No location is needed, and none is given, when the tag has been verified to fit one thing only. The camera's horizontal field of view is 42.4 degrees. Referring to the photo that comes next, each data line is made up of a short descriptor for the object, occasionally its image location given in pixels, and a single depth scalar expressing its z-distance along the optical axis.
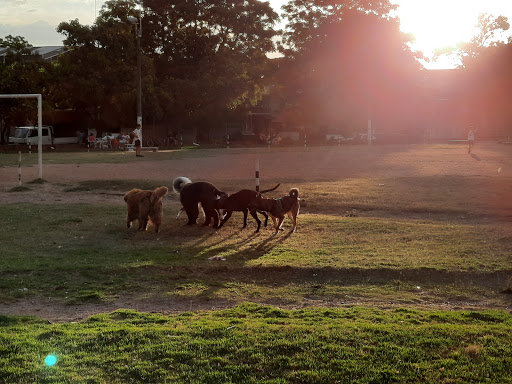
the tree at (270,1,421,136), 53.62
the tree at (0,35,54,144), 39.00
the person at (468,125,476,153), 34.97
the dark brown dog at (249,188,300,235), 11.79
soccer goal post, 19.57
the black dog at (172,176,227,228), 12.20
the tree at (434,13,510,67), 67.38
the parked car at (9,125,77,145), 42.72
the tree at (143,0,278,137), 46.81
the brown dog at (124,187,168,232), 11.66
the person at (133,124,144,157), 32.20
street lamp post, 38.31
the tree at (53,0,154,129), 43.03
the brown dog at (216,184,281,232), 11.98
